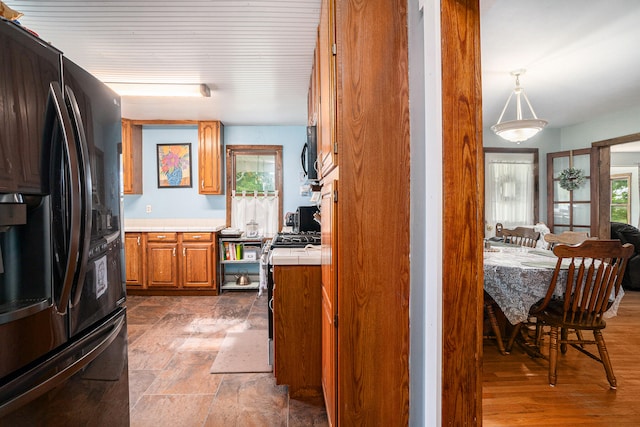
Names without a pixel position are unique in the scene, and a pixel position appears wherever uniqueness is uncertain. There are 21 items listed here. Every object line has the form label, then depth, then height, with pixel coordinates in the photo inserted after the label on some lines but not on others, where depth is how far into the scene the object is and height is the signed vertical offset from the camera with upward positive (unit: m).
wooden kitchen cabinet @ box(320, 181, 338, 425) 1.31 -0.42
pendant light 2.95 +0.77
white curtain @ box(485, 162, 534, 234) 5.31 +0.22
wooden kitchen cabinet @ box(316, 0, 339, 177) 1.28 +0.55
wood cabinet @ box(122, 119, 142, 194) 4.25 +0.74
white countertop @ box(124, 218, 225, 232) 4.53 -0.19
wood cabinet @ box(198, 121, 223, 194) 4.33 +0.70
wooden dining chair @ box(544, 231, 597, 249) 2.83 -0.29
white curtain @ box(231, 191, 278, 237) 4.65 -0.02
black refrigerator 0.83 -0.08
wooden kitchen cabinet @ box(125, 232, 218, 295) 4.04 -0.67
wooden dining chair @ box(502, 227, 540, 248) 3.36 -0.31
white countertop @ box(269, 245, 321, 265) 1.84 -0.29
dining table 2.13 -0.54
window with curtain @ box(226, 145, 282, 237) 4.65 +0.33
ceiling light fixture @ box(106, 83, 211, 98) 3.04 +1.20
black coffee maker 3.46 -0.13
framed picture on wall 4.53 +0.65
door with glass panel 4.82 +0.25
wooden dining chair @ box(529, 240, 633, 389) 1.90 -0.57
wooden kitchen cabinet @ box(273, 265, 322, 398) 1.86 -0.69
